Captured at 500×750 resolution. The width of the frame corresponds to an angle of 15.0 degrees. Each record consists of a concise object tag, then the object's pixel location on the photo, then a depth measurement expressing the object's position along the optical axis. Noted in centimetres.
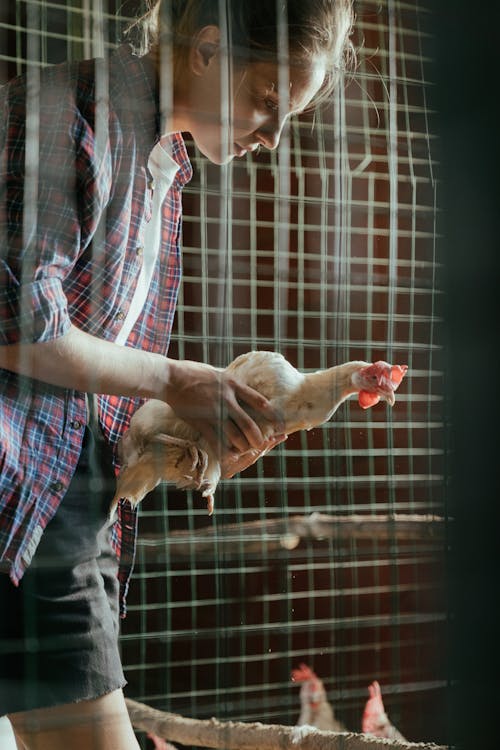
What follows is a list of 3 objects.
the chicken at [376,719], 259
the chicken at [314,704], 261
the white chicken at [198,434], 254
